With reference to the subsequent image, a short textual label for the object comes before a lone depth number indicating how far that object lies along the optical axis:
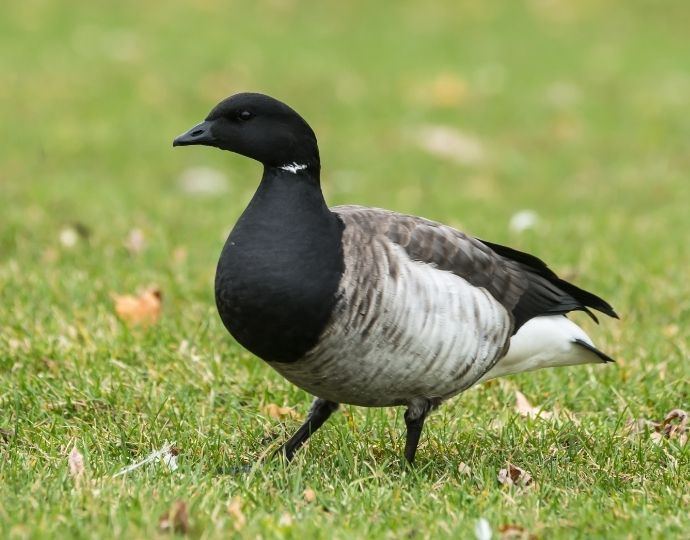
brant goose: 8.22
